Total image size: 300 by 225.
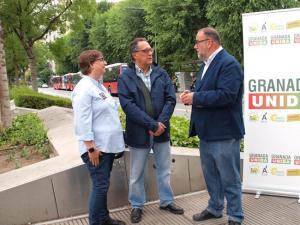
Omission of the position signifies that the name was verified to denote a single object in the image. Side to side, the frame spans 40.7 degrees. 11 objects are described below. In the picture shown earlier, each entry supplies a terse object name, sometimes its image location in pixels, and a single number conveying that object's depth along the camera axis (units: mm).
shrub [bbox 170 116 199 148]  5891
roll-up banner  4617
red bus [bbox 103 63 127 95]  33997
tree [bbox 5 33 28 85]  21291
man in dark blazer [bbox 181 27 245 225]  3896
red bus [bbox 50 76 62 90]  62775
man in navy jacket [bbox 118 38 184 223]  4227
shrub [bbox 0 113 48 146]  7969
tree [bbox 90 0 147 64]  37719
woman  3859
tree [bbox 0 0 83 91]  17578
